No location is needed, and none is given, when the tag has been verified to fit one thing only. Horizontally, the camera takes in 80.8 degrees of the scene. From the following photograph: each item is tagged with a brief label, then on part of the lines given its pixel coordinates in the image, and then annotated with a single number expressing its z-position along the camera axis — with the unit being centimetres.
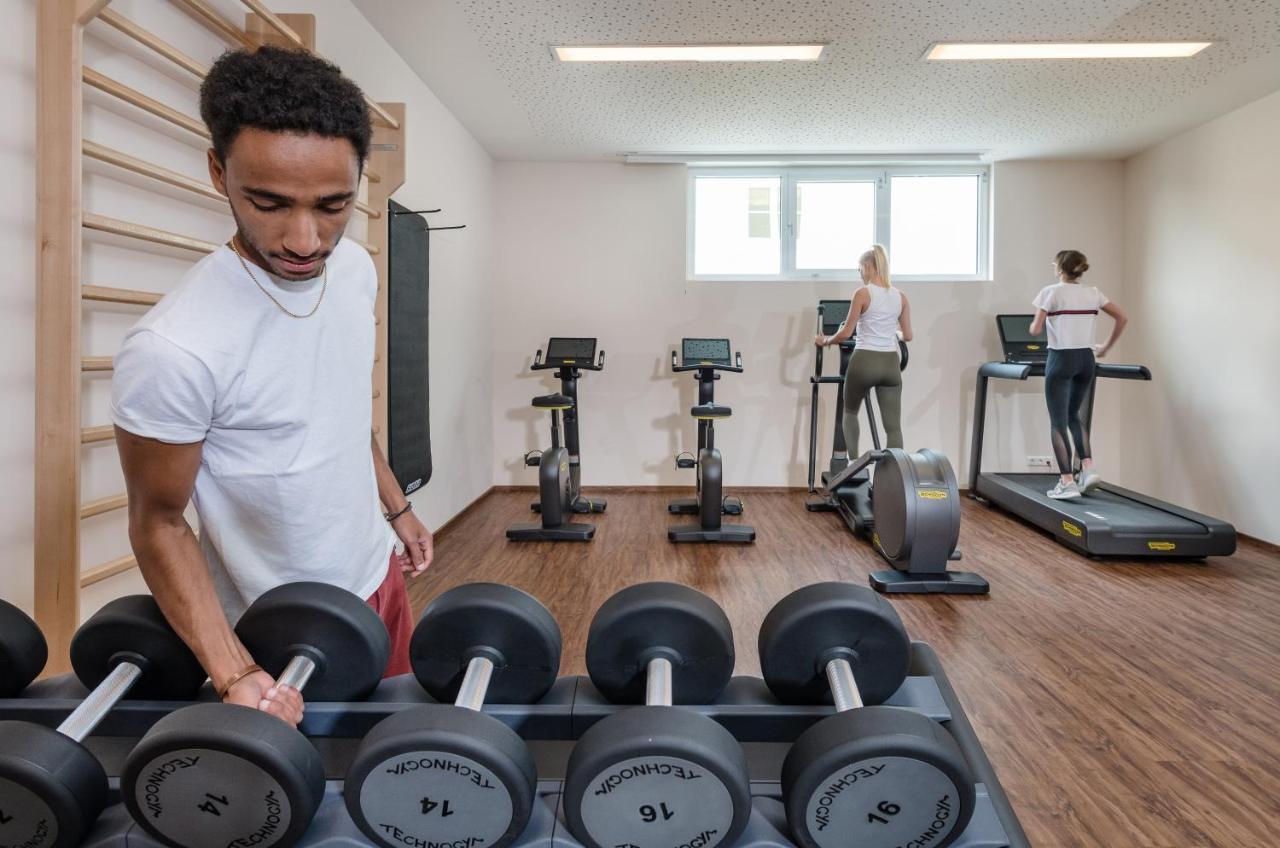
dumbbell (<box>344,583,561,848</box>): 63
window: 541
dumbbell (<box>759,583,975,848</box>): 64
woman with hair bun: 400
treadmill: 359
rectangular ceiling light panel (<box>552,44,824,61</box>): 336
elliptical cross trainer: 315
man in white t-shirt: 72
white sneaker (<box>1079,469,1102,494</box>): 425
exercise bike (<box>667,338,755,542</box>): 407
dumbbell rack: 70
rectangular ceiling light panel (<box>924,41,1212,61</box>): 334
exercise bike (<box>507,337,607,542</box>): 411
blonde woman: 423
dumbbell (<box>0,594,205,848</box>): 63
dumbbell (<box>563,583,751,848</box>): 64
